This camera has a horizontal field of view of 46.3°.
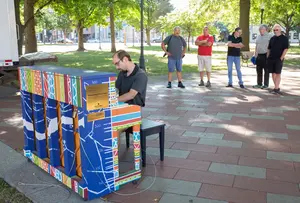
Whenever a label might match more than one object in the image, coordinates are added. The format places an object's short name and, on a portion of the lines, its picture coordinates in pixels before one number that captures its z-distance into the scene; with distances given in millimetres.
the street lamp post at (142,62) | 14480
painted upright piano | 3514
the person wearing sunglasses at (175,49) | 10742
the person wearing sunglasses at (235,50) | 10523
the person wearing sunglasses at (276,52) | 9320
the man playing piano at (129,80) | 4391
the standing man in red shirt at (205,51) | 10797
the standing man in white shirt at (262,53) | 10164
